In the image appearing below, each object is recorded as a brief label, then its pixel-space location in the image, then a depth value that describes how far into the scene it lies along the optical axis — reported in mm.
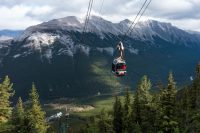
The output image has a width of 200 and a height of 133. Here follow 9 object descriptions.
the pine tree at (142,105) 88125
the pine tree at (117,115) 101244
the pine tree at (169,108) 67938
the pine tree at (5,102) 82000
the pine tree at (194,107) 77312
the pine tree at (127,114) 97938
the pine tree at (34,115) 86688
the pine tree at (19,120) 86750
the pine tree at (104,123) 114650
